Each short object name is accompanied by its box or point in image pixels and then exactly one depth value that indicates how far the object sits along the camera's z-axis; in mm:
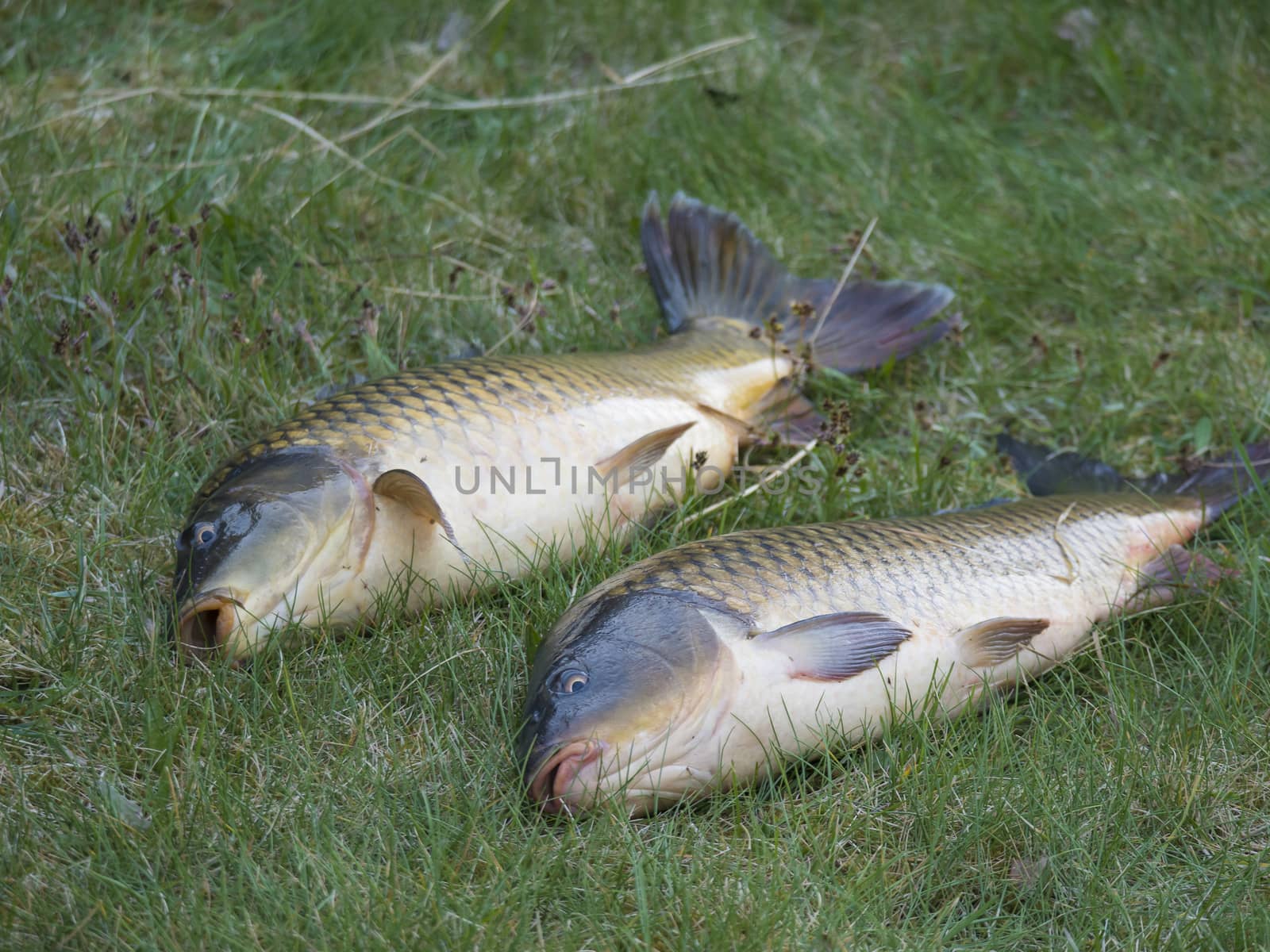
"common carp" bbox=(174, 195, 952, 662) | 2955
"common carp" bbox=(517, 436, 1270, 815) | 2570
